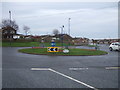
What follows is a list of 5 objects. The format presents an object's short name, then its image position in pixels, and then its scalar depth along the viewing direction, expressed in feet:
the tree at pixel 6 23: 162.09
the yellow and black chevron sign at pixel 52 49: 51.01
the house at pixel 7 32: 158.34
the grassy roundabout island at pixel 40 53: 52.86
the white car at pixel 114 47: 73.26
